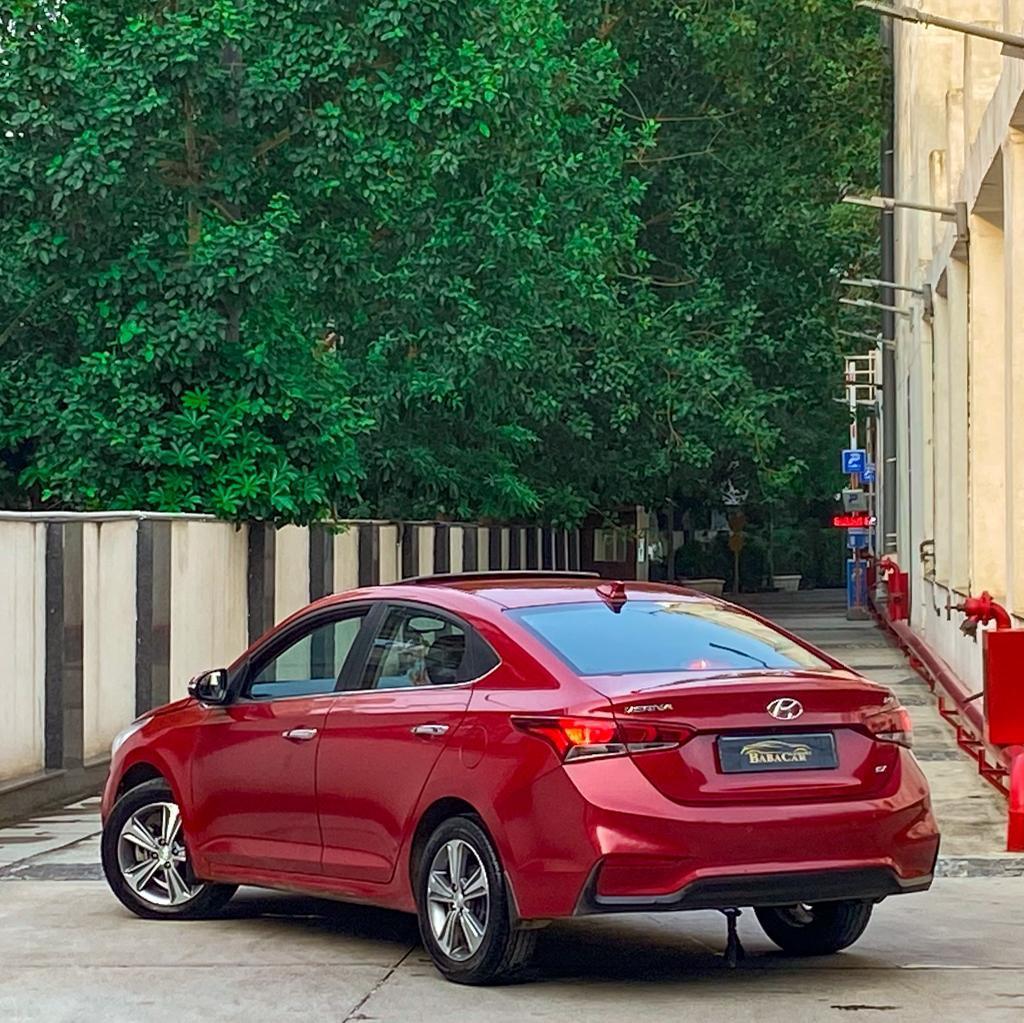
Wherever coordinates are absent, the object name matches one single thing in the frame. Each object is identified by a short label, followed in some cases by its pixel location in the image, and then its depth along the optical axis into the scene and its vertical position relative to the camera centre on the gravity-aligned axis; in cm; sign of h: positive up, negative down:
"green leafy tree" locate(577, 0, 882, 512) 4428 +711
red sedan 858 -76
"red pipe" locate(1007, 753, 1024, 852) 1328 -132
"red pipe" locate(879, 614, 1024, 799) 1697 -129
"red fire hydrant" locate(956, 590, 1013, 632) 1667 -34
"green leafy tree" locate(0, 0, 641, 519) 2305 +327
